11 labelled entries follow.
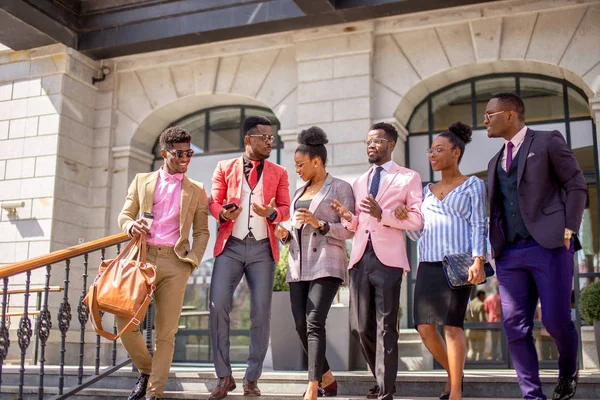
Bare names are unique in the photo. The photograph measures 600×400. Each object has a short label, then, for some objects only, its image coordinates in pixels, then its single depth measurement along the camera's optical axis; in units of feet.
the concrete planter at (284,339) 22.36
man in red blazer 16.28
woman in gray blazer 15.39
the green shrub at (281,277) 23.63
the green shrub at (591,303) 20.88
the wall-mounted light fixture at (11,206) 30.83
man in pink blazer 14.96
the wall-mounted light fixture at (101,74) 33.60
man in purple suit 13.46
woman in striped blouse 14.98
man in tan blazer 16.15
